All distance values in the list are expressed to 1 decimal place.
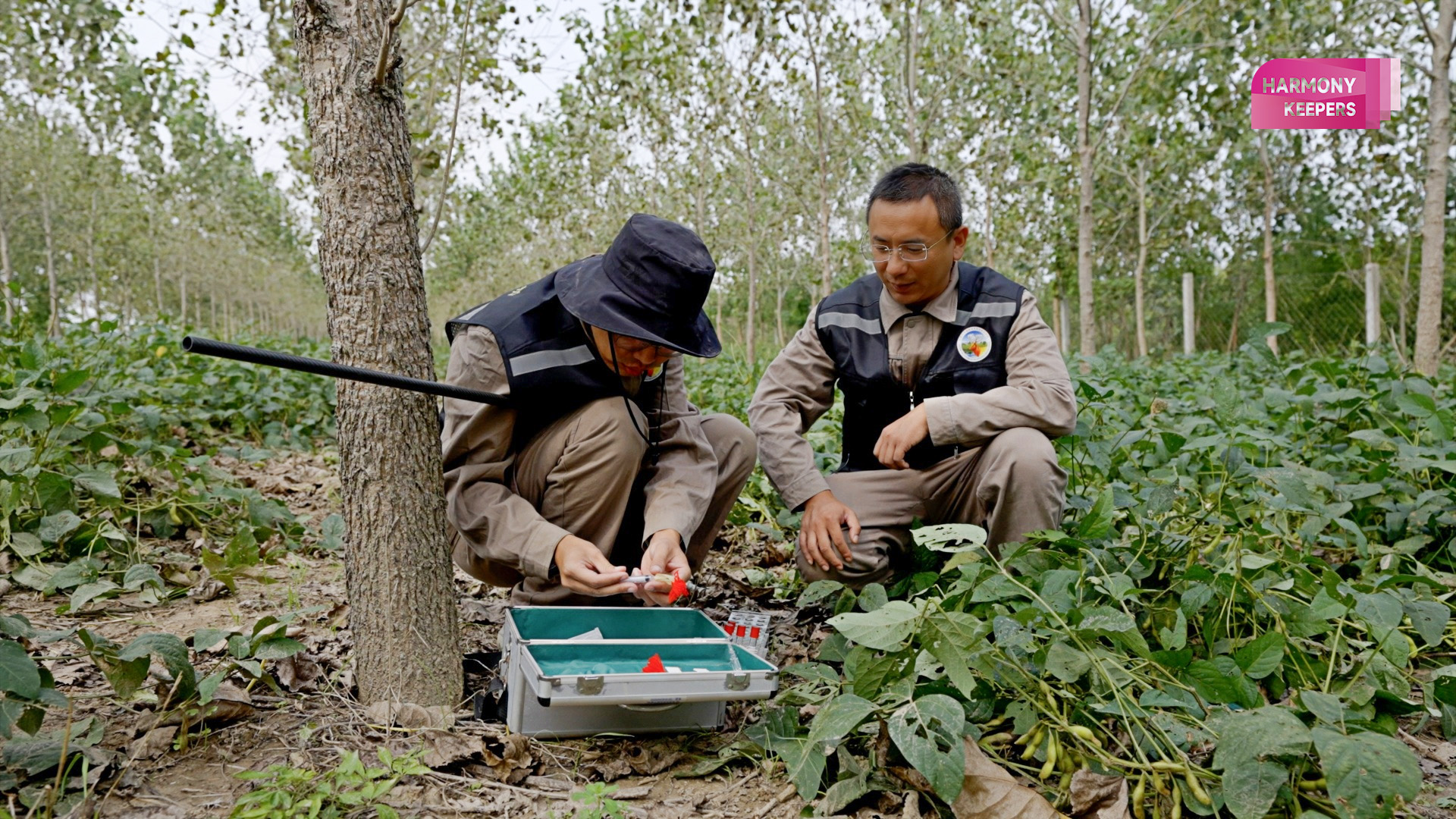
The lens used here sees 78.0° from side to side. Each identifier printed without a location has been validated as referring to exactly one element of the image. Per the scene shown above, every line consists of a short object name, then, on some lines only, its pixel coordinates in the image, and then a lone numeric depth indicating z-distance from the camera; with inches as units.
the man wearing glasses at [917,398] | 91.1
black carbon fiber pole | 55.1
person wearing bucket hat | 75.9
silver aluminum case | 62.4
